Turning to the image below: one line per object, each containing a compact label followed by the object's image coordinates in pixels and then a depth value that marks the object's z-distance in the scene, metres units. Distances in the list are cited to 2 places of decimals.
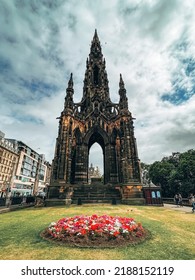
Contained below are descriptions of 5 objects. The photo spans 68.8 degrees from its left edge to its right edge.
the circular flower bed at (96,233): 4.55
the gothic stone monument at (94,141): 18.69
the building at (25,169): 49.62
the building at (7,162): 41.04
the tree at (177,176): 30.91
